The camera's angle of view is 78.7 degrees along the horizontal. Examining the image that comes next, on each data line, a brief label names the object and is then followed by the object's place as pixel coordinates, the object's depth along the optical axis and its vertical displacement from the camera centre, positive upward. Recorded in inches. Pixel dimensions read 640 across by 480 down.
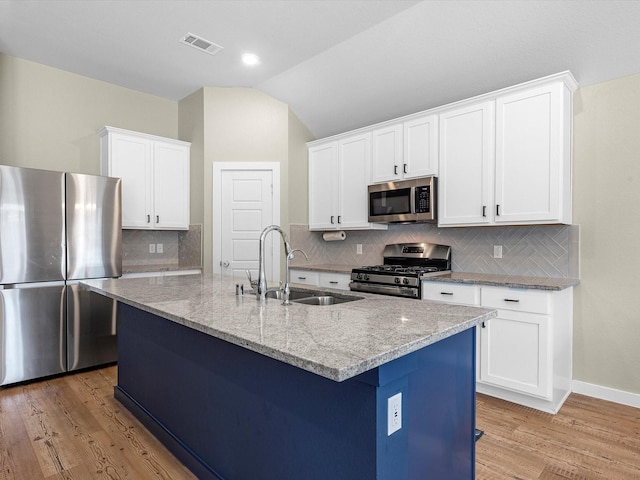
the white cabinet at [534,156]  110.5 +24.1
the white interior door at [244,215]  177.8 +9.9
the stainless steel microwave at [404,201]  138.2 +13.4
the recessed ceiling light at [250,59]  147.8 +68.7
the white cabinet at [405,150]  139.4 +32.9
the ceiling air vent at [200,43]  135.1 +68.9
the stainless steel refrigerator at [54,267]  124.0 -10.8
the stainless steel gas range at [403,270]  131.5 -12.0
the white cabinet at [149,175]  162.4 +26.8
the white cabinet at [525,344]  105.3 -30.5
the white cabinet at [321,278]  158.2 -18.0
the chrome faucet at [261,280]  80.2 -9.1
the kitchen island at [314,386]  46.5 -22.9
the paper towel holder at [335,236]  179.5 +0.3
